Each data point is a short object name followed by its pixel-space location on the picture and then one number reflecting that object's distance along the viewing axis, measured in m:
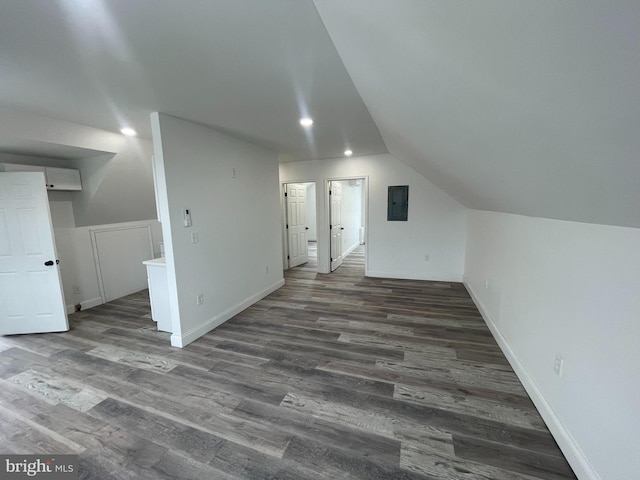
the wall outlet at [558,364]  1.56
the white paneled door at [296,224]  5.84
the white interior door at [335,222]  5.38
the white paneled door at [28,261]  2.90
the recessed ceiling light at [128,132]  3.07
